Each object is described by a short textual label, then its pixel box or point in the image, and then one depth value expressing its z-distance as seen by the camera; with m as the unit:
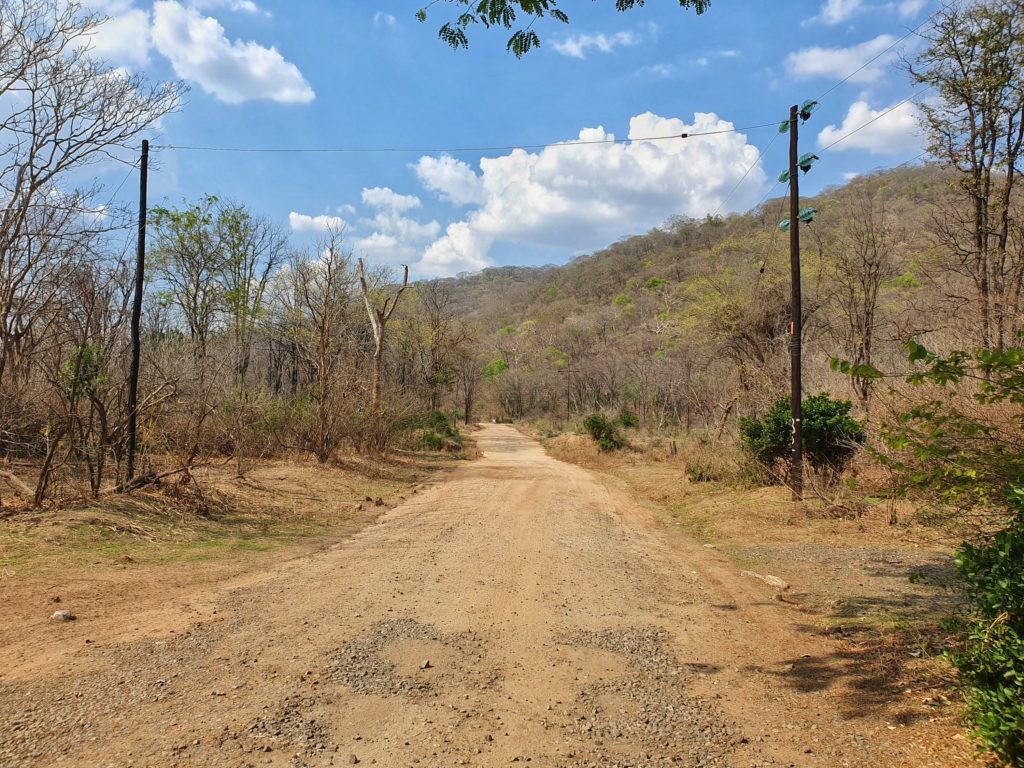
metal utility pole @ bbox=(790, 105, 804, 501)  12.12
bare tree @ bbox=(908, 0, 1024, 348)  11.74
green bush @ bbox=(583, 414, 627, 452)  26.38
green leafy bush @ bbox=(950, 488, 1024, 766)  2.92
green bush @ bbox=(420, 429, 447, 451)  27.25
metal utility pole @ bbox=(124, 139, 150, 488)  10.72
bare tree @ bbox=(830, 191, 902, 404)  20.45
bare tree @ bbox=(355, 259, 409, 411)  20.48
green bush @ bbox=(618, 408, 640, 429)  30.73
